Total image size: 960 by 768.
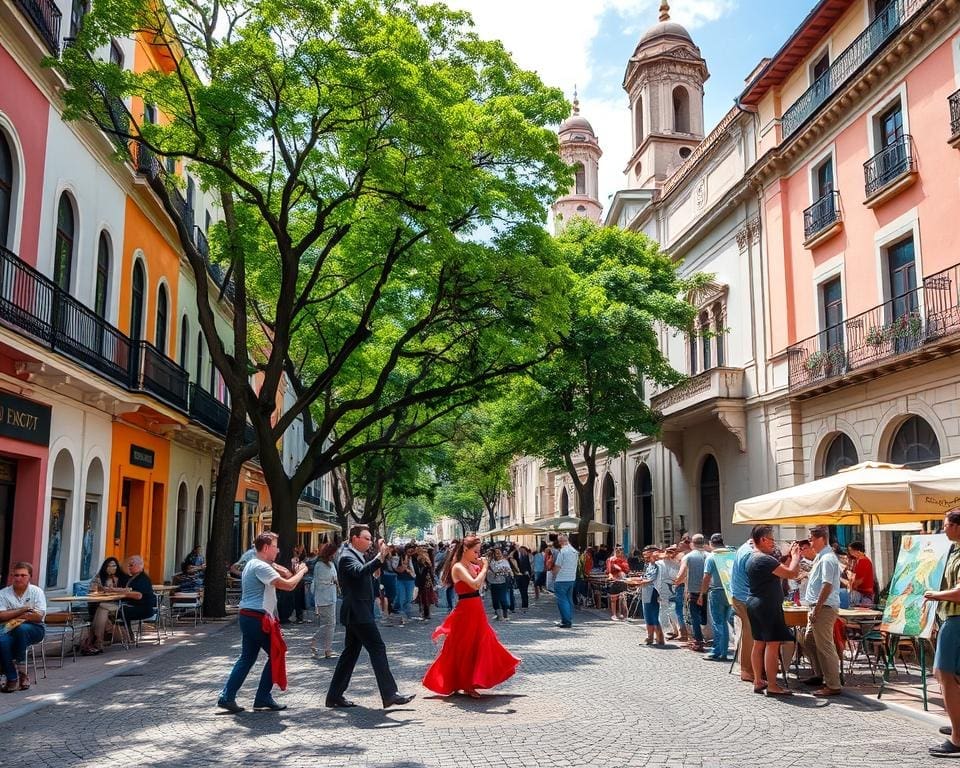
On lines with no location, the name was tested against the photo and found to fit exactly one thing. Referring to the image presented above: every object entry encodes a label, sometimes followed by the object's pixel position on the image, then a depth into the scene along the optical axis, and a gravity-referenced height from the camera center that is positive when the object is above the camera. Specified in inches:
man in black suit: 341.1 -35.4
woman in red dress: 367.9 -47.0
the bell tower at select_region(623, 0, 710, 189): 1429.6 +694.3
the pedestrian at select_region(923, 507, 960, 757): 273.9 -35.4
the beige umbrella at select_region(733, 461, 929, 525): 425.1 +18.8
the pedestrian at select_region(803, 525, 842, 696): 378.6 -31.9
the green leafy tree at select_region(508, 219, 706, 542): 984.3 +194.7
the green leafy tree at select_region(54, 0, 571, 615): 571.8 +260.8
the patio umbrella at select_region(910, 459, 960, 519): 395.5 +20.6
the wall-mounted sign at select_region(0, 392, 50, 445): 538.6 +71.9
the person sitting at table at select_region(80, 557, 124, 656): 505.7 -29.3
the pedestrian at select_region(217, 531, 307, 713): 331.0 -30.9
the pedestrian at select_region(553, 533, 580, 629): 674.8 -31.3
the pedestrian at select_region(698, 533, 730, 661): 487.8 -39.1
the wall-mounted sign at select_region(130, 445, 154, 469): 785.6 +70.2
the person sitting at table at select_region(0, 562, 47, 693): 383.6 -37.1
